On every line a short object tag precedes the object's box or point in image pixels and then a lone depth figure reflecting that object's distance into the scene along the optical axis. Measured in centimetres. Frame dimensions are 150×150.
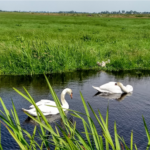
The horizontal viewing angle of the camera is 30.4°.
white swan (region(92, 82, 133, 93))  1154
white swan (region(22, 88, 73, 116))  883
